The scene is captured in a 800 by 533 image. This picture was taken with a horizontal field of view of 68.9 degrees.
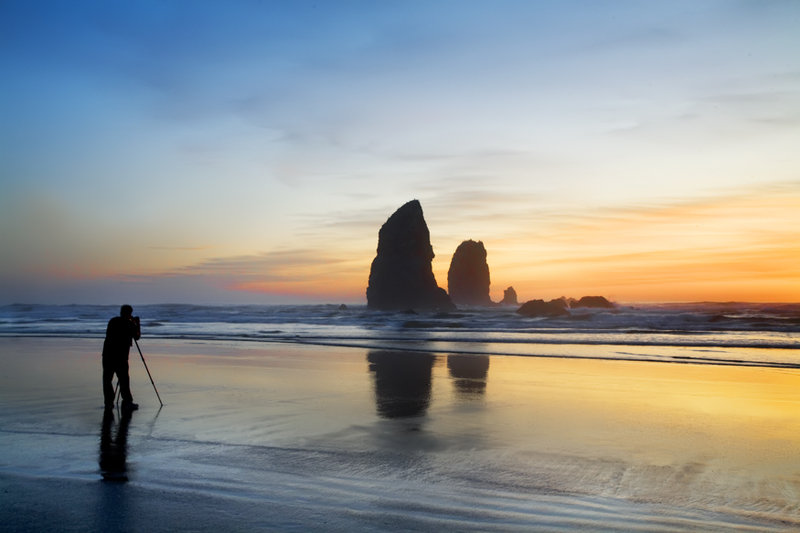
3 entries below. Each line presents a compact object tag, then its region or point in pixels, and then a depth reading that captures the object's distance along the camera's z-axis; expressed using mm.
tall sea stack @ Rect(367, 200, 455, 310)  100750
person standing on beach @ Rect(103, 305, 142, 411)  9977
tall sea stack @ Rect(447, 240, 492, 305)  148750
